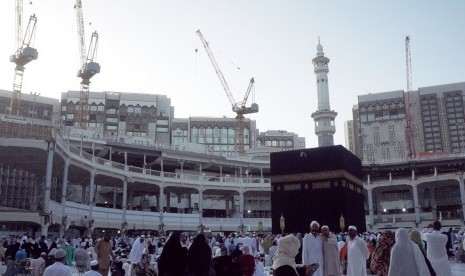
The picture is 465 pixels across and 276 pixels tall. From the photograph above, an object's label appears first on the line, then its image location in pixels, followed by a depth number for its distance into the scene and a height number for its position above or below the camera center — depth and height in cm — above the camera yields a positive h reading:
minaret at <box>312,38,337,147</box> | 5025 +1230
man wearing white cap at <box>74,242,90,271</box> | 1251 -88
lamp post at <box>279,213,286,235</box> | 2636 +9
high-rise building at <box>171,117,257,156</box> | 10082 +2099
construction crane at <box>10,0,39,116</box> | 6316 +2354
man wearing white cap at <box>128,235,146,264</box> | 1161 -64
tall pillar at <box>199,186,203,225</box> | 4847 +236
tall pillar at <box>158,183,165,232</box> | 4453 +141
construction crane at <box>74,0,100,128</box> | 7516 +2583
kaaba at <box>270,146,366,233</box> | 2602 +205
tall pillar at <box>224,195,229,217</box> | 5991 +277
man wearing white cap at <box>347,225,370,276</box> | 861 -58
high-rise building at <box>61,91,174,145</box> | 8825 +2202
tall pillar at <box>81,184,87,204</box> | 4785 +340
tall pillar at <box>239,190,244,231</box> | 5060 +92
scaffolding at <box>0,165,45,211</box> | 4338 +367
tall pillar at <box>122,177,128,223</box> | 4183 +278
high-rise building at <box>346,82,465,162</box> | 10012 +2288
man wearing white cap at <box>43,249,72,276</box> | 578 -55
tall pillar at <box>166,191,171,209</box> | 5650 +310
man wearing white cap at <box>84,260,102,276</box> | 673 -60
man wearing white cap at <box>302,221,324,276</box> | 880 -44
